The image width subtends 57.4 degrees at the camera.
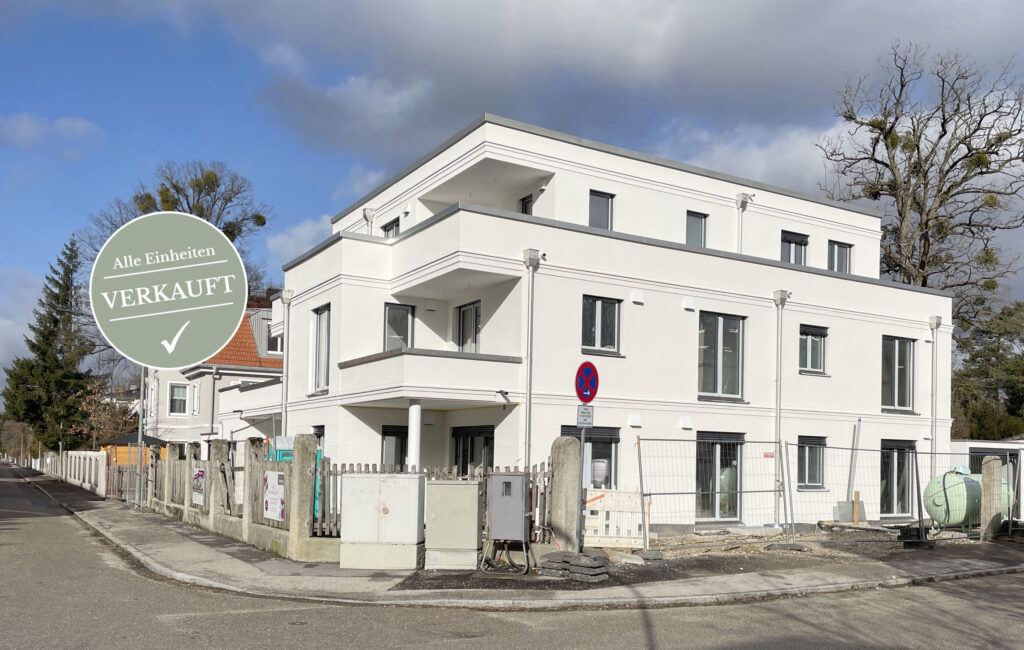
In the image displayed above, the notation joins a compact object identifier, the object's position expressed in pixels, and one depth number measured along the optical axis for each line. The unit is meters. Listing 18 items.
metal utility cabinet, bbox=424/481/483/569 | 13.96
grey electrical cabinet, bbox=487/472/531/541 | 13.98
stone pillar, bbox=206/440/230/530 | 20.36
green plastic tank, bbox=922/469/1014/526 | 20.92
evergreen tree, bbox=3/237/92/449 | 74.12
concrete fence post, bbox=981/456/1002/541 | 20.00
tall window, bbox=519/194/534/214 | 24.30
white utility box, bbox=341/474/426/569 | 14.23
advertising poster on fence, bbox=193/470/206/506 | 22.56
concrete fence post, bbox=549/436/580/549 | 14.75
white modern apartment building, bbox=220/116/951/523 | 20.14
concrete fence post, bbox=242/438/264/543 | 17.52
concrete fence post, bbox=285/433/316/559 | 15.08
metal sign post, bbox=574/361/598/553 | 13.82
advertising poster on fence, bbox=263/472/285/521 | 16.05
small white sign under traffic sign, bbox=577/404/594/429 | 13.79
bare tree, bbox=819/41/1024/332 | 39.50
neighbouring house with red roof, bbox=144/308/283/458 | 41.88
